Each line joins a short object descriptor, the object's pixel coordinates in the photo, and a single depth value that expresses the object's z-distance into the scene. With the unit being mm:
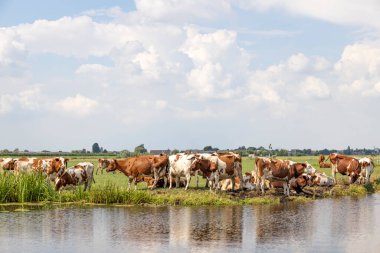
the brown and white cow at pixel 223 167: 27453
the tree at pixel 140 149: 123519
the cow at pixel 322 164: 39125
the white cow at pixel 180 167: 28383
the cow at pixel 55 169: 28203
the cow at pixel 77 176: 26438
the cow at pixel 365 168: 34844
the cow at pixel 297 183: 28761
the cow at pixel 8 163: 33522
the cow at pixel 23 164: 32344
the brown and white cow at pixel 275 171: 27156
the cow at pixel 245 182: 28870
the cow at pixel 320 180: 32750
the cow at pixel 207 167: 27406
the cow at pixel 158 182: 30188
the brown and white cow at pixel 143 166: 29641
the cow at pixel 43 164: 29547
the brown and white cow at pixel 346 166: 34781
